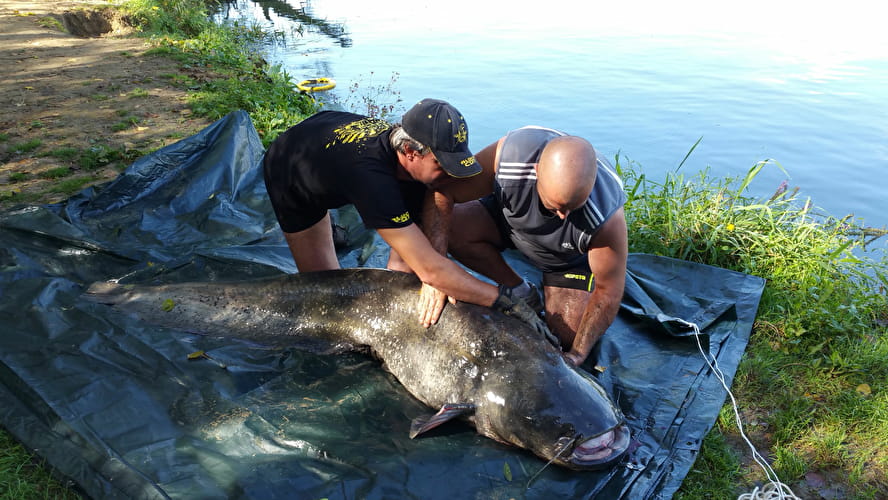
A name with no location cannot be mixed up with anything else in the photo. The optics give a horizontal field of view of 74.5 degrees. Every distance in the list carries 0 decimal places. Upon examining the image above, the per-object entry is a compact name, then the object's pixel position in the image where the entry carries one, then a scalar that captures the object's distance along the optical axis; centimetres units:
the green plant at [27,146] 555
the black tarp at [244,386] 249
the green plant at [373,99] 950
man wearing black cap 292
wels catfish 271
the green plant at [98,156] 539
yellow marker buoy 940
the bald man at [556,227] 297
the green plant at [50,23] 1208
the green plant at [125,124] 636
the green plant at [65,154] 550
